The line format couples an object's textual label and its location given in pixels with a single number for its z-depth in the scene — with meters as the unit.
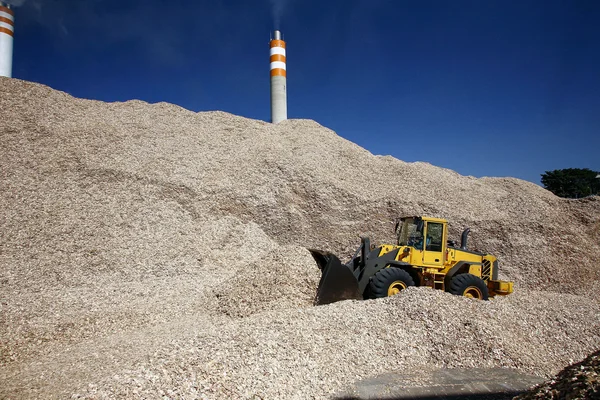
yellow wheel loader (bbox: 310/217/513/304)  7.21
